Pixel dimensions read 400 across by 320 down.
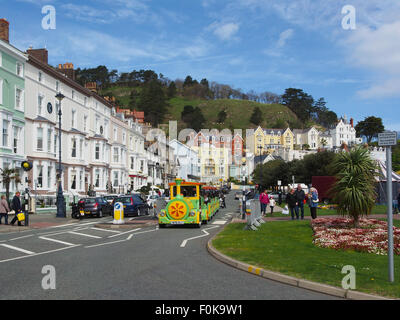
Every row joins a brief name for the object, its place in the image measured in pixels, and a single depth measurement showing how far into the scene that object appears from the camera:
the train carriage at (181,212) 21.67
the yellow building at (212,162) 128.62
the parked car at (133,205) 31.00
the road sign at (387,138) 8.38
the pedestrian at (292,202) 24.25
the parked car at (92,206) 29.77
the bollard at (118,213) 22.98
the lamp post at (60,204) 29.25
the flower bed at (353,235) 12.61
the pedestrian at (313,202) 22.64
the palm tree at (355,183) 16.42
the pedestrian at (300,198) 24.36
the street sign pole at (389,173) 8.20
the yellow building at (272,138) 151.75
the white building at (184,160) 104.04
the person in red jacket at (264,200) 28.62
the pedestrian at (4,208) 22.42
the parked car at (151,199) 39.03
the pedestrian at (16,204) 22.90
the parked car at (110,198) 35.53
